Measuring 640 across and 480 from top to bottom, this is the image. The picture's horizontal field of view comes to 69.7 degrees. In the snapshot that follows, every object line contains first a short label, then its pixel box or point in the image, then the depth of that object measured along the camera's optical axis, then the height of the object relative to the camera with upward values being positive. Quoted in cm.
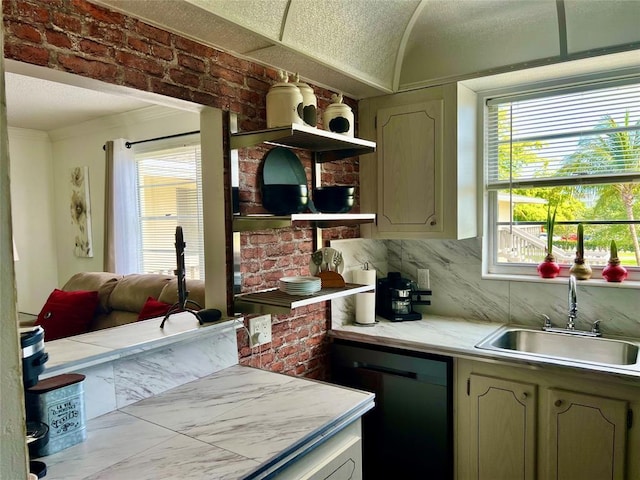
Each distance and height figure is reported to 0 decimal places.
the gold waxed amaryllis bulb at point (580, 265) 238 -27
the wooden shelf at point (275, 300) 185 -34
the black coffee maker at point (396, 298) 273 -49
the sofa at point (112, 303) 273 -50
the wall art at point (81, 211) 402 +10
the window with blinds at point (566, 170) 235 +23
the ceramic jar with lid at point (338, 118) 221 +48
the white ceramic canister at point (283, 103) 192 +48
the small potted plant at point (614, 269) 230 -29
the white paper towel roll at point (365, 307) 260 -51
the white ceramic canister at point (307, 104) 202 +50
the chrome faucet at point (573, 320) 232 -55
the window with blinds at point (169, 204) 361 +13
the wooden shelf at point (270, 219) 179 +0
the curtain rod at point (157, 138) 346 +65
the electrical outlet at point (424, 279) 288 -40
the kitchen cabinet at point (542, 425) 180 -89
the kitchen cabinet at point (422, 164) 243 +28
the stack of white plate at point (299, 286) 199 -29
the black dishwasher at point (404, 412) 218 -96
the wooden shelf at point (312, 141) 181 +35
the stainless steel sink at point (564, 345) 217 -66
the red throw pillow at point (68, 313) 276 -56
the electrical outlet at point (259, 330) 203 -50
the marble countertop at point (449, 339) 183 -62
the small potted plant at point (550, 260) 248 -26
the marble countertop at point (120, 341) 138 -41
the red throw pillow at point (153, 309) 255 -50
